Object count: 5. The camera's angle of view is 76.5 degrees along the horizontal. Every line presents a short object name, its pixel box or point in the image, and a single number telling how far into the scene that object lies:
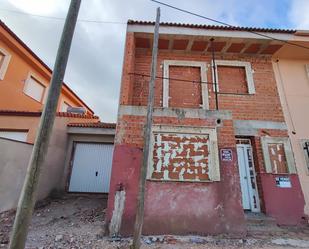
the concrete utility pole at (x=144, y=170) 3.92
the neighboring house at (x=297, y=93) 6.91
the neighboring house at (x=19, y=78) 9.57
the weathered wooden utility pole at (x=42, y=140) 2.54
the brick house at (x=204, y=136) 5.05
